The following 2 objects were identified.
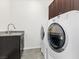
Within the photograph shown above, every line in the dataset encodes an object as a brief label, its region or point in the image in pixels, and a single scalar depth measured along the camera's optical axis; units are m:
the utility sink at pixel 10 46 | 2.43
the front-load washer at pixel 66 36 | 1.05
